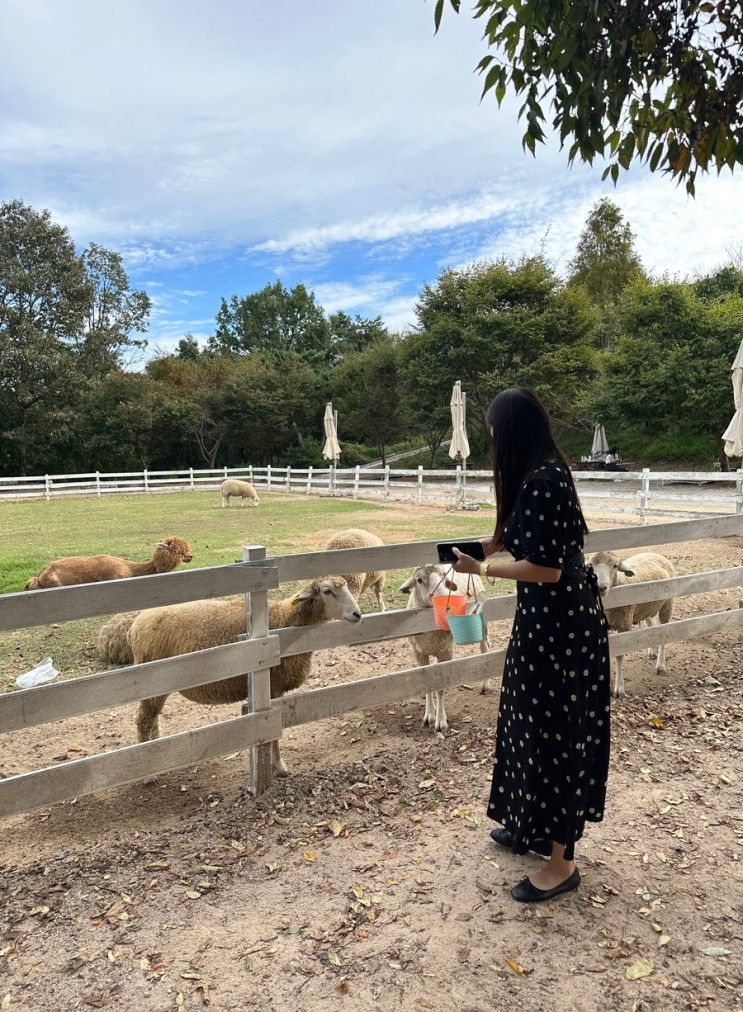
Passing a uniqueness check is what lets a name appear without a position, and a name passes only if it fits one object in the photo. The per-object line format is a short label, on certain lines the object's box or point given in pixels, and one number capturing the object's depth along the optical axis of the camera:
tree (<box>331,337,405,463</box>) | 38.28
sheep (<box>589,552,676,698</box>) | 4.75
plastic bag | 5.07
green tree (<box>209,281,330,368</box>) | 59.66
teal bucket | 3.35
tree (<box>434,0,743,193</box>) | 2.51
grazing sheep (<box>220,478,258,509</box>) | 20.70
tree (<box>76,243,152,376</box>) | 38.25
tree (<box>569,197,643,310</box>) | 40.31
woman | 2.50
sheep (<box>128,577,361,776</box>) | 3.79
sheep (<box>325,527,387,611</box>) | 7.64
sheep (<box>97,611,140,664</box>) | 5.72
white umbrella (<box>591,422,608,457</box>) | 30.94
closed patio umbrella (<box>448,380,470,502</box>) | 19.41
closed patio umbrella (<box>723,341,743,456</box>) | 11.14
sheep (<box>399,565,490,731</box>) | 4.38
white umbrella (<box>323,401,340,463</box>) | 25.28
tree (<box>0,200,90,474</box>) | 32.53
